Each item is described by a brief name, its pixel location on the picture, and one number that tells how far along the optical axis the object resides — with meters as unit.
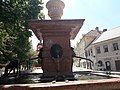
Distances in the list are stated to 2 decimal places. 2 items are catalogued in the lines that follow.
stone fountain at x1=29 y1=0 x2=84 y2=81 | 2.86
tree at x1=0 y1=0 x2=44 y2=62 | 7.73
